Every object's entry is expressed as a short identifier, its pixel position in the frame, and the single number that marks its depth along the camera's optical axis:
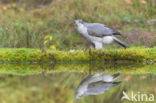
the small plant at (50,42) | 20.02
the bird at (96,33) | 17.12
